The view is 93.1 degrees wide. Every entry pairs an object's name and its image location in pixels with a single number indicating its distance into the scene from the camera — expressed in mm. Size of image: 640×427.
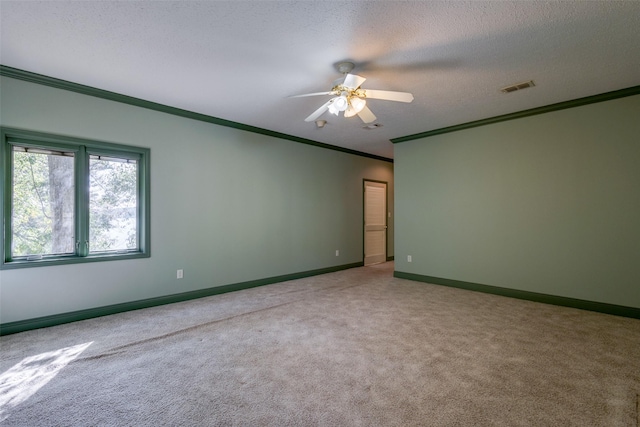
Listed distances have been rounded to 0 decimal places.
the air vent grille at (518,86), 3371
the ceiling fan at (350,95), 2752
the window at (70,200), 3143
